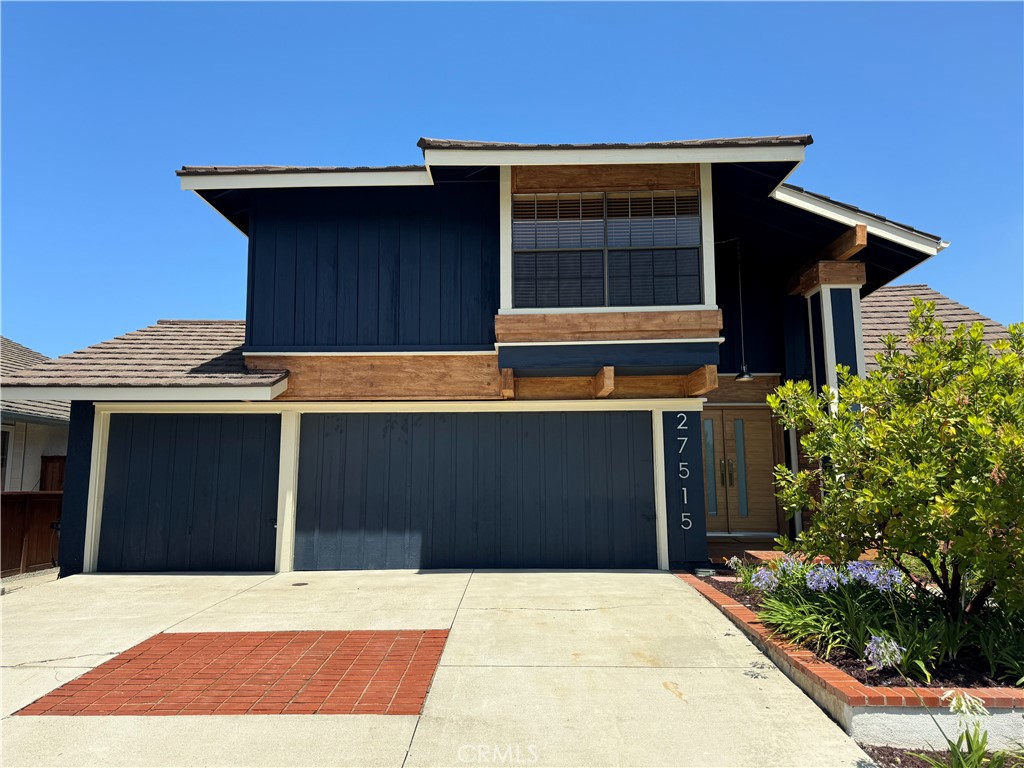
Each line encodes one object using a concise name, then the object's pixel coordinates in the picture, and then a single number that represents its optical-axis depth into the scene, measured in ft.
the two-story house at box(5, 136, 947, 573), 28.55
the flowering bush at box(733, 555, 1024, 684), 14.29
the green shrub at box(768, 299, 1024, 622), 13.62
